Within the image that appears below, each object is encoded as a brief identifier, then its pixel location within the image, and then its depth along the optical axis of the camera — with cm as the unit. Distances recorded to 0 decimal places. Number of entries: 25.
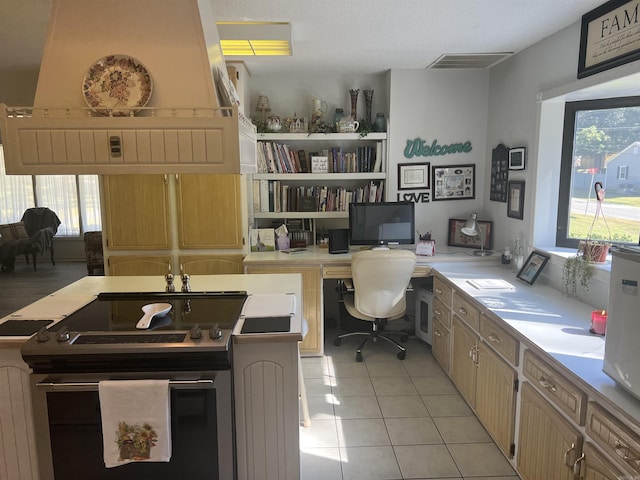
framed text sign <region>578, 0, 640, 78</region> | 222
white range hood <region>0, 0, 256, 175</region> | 195
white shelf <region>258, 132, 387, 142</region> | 395
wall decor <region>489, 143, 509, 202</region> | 363
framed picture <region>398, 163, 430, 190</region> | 405
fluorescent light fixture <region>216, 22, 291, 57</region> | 273
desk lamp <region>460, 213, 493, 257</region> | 373
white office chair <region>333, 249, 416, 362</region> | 337
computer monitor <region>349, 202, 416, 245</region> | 391
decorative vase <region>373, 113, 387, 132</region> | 403
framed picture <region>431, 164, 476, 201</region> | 408
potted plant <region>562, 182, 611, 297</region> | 253
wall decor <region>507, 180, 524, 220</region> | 335
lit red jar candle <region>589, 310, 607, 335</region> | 206
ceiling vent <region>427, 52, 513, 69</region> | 345
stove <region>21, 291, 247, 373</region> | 178
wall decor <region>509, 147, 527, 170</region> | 329
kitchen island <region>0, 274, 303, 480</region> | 194
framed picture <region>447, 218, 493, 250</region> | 390
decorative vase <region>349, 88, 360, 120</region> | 404
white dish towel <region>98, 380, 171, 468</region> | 178
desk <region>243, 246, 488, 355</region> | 361
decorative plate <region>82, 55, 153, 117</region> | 199
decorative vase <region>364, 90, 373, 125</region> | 409
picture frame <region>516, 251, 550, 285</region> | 294
